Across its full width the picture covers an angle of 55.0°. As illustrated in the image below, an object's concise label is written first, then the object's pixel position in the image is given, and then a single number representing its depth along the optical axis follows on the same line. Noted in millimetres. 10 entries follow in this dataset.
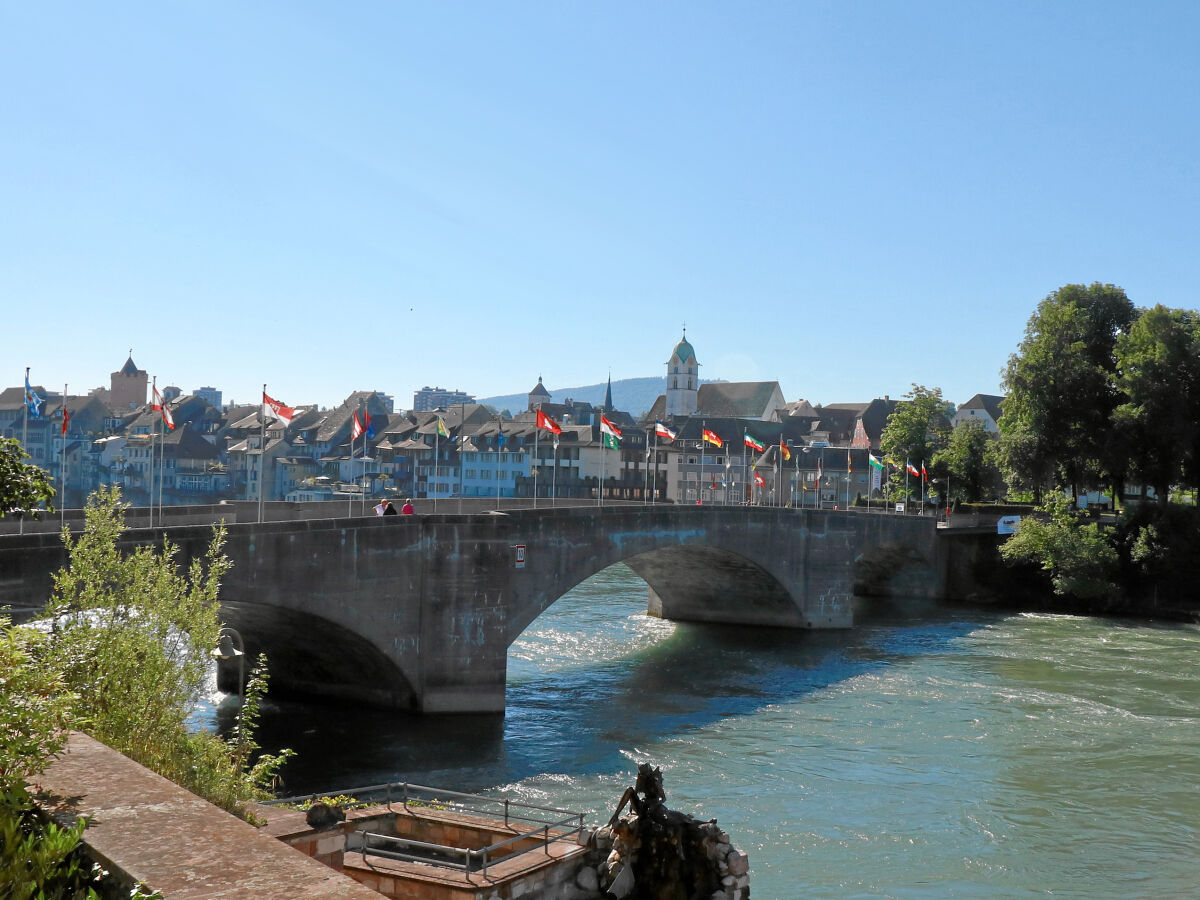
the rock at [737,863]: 17438
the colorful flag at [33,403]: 32062
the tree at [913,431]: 85375
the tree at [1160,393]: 62594
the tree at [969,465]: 83562
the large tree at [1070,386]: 66625
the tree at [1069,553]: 61906
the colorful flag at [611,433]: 47853
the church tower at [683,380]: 169250
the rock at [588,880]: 16250
